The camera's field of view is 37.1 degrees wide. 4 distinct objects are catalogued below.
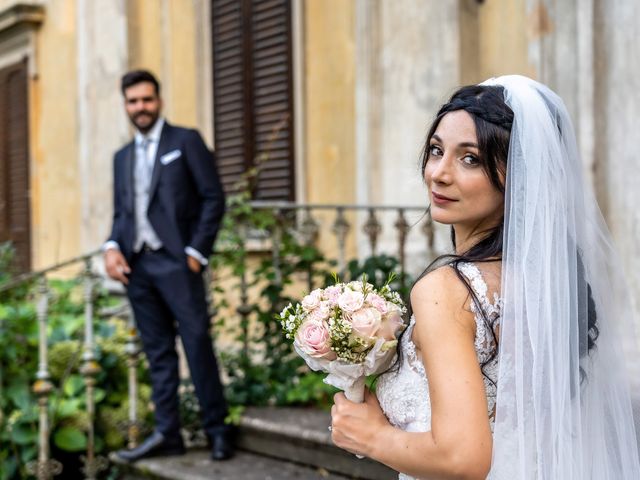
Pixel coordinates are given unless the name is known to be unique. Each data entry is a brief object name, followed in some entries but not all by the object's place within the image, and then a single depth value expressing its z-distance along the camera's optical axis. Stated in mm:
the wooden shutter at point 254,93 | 8102
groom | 4707
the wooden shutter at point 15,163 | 12289
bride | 1924
